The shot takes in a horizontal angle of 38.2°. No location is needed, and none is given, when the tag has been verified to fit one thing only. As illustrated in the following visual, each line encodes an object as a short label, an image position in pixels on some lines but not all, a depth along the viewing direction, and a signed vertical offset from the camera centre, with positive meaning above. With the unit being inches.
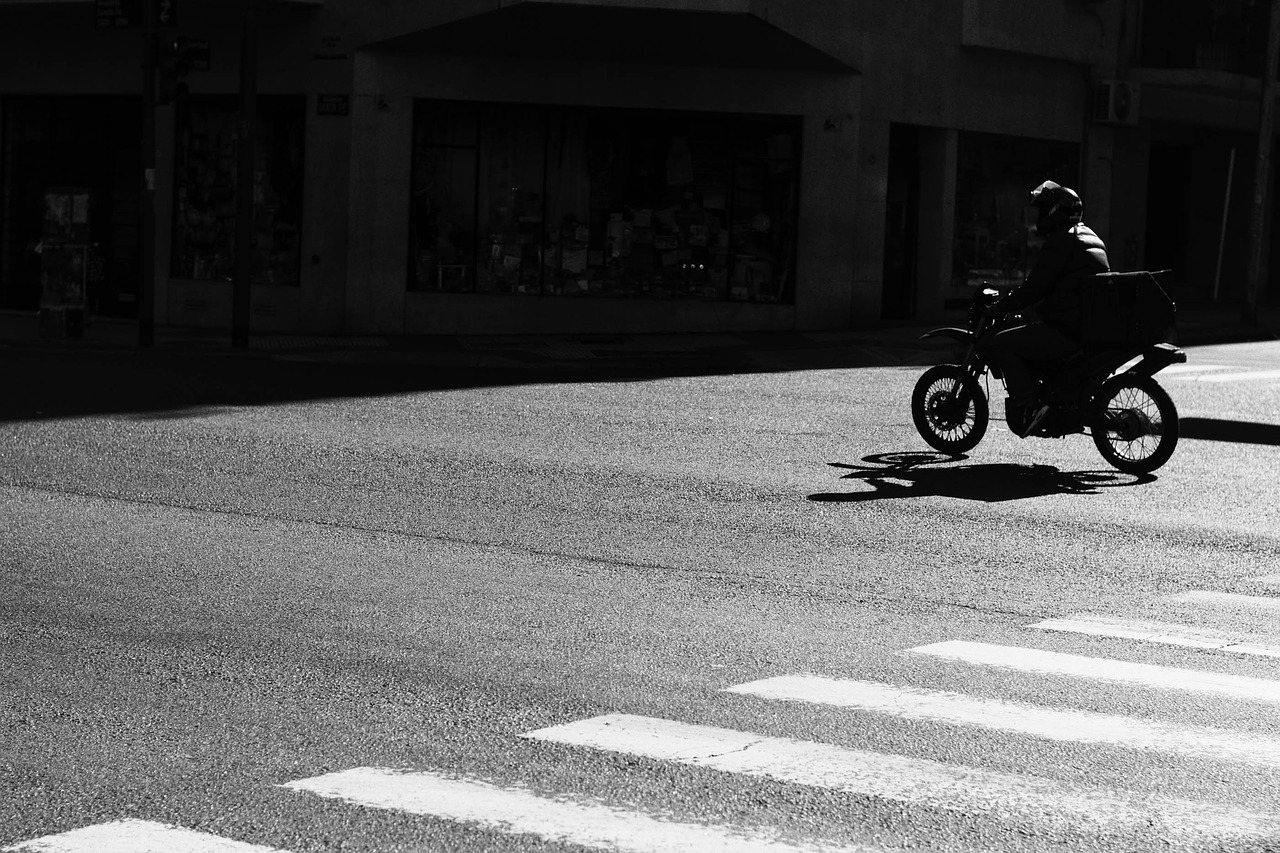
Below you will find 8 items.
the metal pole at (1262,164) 1144.2 +68.1
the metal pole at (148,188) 881.5 +17.7
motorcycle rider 514.0 -9.2
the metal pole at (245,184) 892.0 +21.9
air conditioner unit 1226.6 +108.8
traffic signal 879.7 +74.9
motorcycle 506.9 -31.6
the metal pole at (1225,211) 1247.0 +42.6
